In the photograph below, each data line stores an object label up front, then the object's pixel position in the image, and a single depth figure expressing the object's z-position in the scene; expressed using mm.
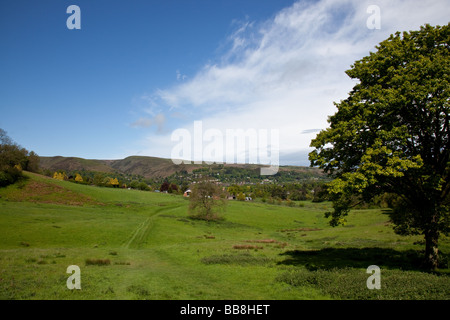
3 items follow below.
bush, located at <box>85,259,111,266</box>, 24033
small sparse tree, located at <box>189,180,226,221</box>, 75438
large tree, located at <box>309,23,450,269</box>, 17094
